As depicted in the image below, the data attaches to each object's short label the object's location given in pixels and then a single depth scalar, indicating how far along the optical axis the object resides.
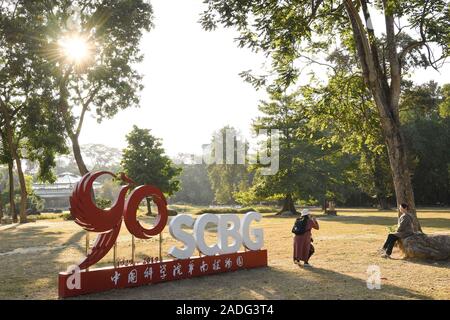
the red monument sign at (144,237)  9.02
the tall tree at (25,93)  31.36
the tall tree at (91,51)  31.72
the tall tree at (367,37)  14.01
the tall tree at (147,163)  43.16
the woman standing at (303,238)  12.74
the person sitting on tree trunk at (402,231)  13.90
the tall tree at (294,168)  39.75
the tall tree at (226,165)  70.81
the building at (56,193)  95.38
